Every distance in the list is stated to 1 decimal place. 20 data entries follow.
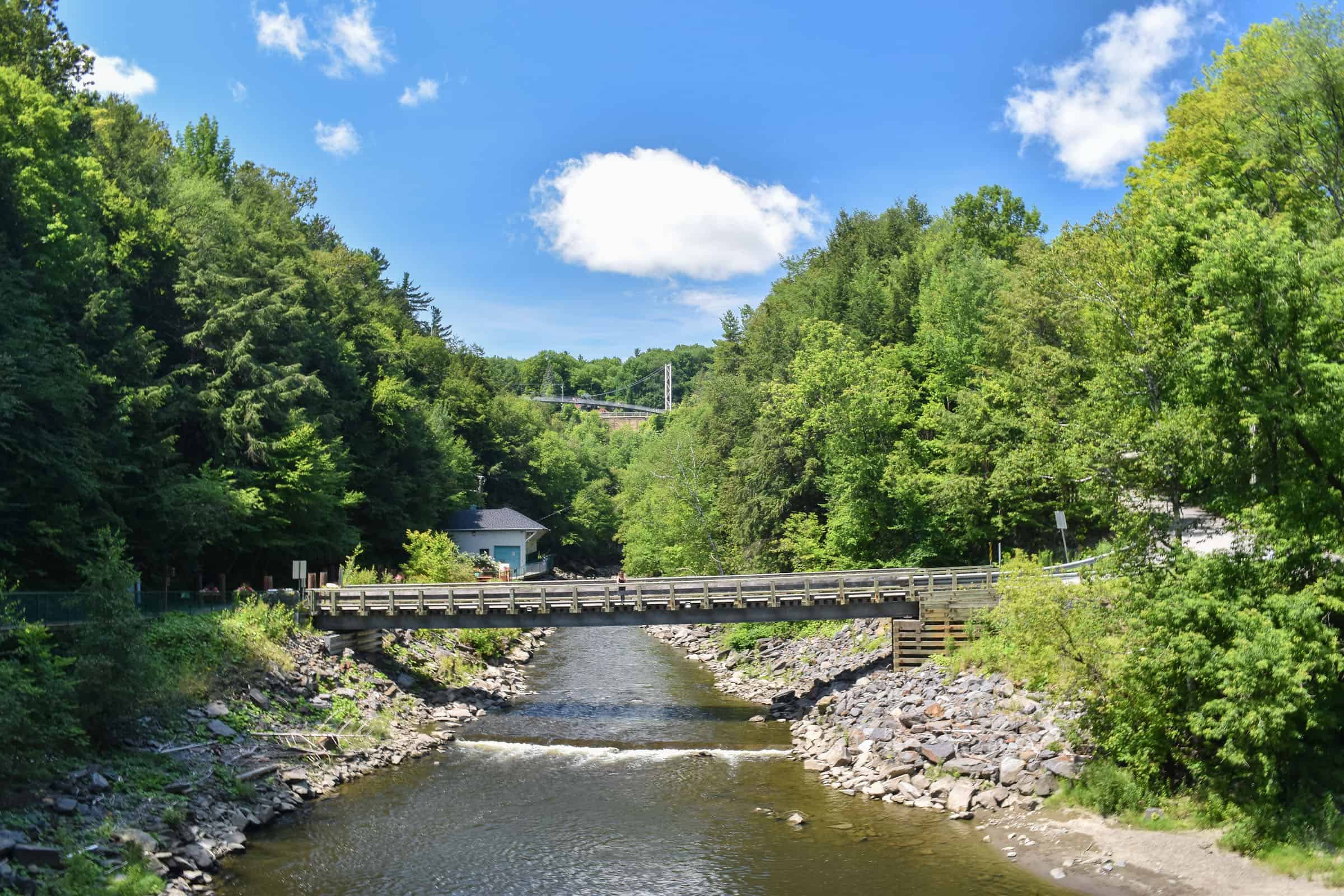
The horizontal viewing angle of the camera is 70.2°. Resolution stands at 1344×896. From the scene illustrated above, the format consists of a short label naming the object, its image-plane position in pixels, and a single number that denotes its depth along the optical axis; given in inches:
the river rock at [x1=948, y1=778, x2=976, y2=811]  875.4
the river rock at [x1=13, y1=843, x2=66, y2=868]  650.8
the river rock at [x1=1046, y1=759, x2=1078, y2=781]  851.4
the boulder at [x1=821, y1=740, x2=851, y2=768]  1033.5
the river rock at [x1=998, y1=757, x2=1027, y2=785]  892.0
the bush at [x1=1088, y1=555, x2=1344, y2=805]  679.7
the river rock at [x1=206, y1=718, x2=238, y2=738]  990.4
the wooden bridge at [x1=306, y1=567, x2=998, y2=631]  1289.4
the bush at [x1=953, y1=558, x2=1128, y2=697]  833.5
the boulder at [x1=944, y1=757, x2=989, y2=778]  917.2
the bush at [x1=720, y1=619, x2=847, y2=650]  1674.5
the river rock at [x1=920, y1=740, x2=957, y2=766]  955.3
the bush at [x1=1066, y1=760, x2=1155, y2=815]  796.6
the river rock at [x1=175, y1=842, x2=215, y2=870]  745.0
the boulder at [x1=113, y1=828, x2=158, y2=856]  721.0
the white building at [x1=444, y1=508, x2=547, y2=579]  2662.4
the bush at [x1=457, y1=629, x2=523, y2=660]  1737.2
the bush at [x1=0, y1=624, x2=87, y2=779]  714.2
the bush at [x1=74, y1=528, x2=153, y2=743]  839.7
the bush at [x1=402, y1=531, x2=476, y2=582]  1866.4
